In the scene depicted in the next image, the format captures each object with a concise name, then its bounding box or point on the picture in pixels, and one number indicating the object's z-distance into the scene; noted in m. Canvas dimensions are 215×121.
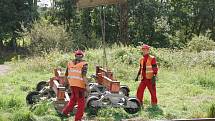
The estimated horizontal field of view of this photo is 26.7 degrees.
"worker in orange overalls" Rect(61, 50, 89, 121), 9.90
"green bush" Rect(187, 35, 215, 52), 30.19
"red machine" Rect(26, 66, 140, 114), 11.11
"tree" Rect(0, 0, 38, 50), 33.97
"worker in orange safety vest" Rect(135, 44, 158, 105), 12.02
